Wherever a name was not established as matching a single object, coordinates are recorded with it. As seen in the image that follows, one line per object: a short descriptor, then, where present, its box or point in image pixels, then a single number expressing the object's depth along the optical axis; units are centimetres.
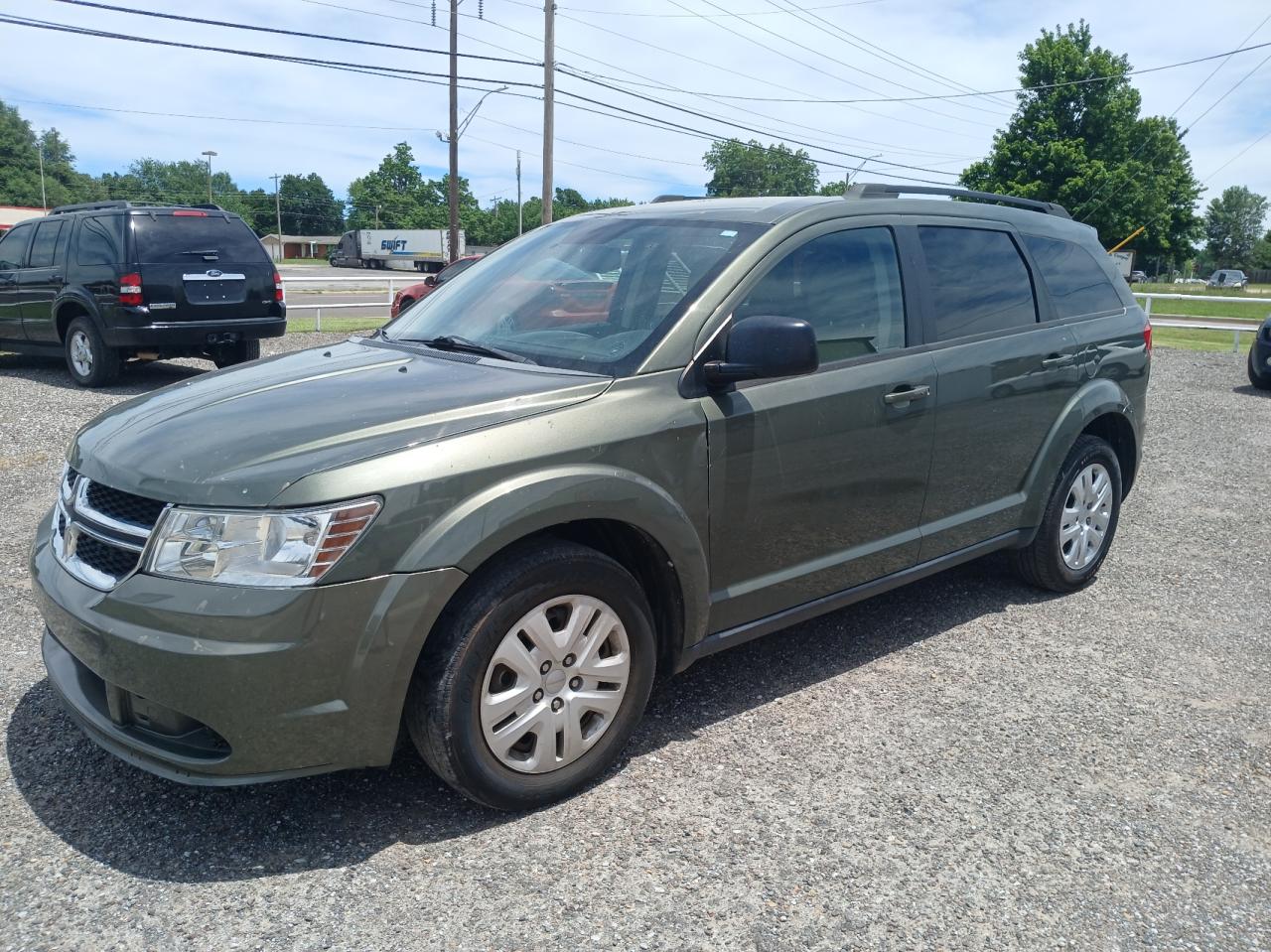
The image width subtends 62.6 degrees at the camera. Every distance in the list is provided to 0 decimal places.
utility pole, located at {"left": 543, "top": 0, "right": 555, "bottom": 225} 2548
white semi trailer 7050
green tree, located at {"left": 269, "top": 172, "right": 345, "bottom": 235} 11475
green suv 263
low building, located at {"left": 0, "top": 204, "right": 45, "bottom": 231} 5662
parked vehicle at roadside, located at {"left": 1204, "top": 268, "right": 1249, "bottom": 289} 7506
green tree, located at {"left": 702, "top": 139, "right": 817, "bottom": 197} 7175
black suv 1058
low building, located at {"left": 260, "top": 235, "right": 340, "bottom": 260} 10172
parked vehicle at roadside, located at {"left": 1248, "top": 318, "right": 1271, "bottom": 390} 1270
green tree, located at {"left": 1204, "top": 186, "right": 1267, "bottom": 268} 12250
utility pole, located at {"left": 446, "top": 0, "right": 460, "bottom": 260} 2731
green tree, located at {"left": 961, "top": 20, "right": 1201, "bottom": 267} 5603
